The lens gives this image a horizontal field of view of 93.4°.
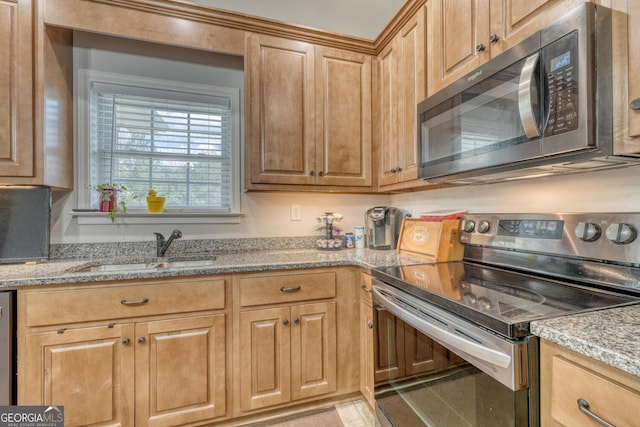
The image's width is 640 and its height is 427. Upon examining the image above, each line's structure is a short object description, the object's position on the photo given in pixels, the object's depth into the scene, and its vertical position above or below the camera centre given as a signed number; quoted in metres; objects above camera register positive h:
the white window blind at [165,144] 2.01 +0.50
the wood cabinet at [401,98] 1.72 +0.73
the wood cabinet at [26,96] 1.54 +0.63
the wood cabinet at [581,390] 0.58 -0.37
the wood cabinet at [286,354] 1.61 -0.77
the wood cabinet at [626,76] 0.83 +0.38
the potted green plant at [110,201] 1.90 +0.09
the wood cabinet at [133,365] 1.33 -0.71
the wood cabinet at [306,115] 1.92 +0.67
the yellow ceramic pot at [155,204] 1.98 +0.07
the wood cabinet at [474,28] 1.07 +0.76
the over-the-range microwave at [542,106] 0.87 +0.37
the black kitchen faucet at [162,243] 1.91 -0.18
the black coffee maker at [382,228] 2.15 -0.10
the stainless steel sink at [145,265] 1.77 -0.30
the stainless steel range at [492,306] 0.79 -0.28
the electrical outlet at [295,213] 2.30 +0.01
